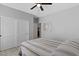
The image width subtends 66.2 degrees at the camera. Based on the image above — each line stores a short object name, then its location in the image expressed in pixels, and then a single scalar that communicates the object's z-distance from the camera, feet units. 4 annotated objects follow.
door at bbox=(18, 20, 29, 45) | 13.44
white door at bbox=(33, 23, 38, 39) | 18.81
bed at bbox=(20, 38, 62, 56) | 5.18
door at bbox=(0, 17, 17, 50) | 10.78
